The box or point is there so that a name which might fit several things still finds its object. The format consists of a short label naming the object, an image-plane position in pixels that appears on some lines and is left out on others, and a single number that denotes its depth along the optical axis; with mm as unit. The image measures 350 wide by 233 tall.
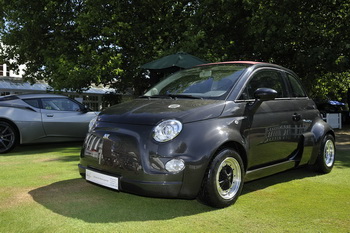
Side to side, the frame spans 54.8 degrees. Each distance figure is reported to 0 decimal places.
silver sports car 8070
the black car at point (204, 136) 3480
